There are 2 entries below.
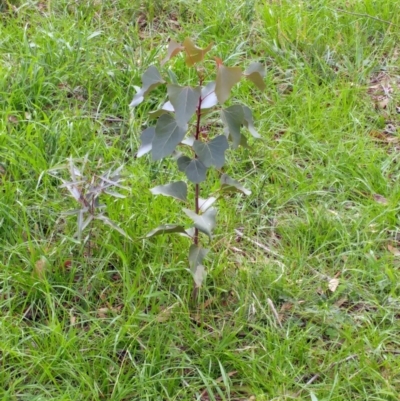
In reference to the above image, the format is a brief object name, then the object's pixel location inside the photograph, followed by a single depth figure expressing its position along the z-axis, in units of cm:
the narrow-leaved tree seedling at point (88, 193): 224
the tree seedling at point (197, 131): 179
